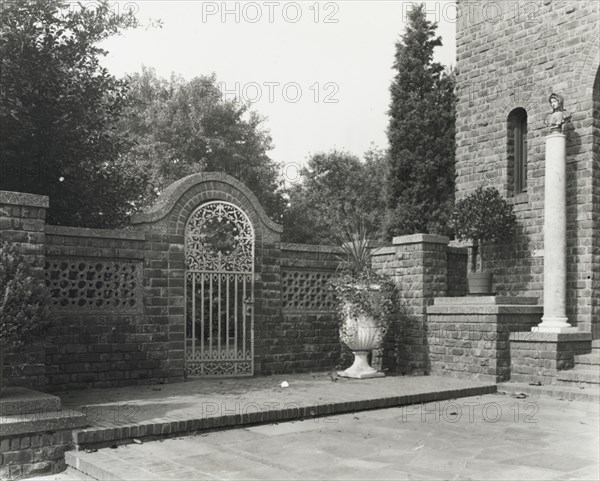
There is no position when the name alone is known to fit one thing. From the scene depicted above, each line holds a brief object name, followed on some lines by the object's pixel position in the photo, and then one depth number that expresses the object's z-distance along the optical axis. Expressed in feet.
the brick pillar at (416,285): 31.83
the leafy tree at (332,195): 87.66
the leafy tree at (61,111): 28.99
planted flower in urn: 29.63
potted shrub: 34.06
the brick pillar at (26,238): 19.84
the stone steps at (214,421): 17.17
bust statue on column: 31.04
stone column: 30.37
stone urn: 29.58
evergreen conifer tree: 65.31
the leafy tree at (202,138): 77.97
